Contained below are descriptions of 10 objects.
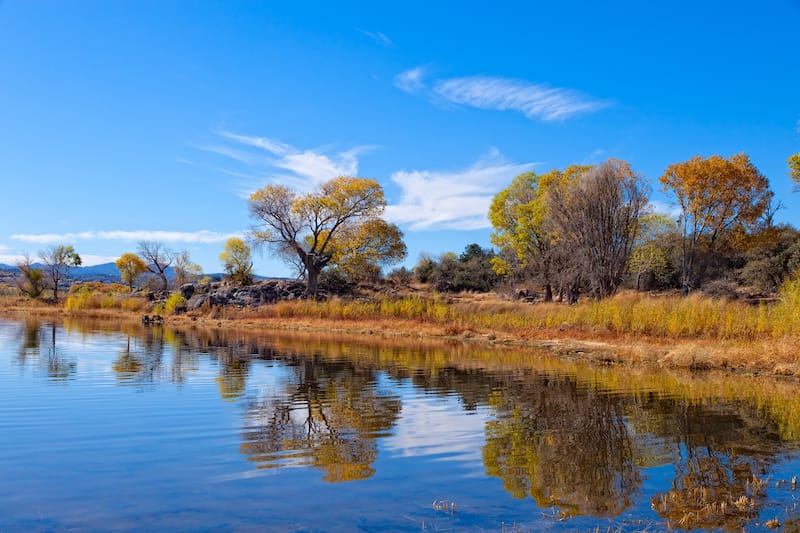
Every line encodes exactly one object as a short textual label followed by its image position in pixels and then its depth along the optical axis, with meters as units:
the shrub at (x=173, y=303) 55.03
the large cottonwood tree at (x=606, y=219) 39.34
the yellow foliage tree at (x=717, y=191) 44.09
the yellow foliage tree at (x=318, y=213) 53.03
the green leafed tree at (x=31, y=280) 77.69
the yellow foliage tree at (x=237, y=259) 68.62
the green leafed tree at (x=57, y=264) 88.44
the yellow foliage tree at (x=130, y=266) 111.88
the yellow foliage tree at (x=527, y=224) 49.09
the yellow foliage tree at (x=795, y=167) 36.72
